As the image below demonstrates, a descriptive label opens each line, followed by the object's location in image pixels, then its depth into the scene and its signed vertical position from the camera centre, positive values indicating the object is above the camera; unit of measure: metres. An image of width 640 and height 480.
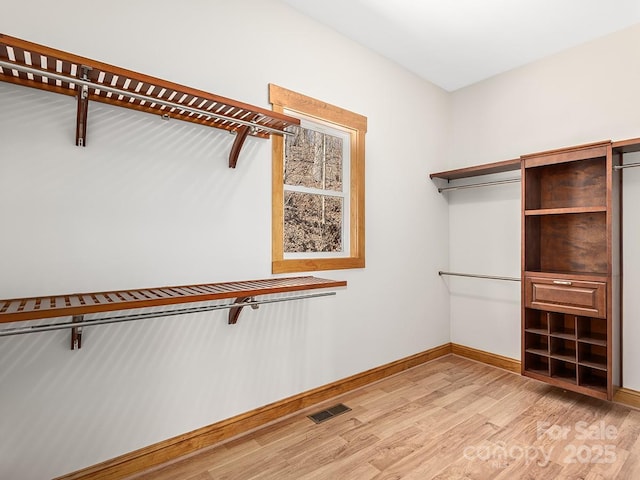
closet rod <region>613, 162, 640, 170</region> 2.26 +0.49
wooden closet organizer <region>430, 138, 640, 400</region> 2.30 -0.20
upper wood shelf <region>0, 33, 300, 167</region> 1.23 +0.64
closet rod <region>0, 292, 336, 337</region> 1.17 -0.31
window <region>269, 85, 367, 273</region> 2.27 +0.38
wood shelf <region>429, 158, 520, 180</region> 2.81 +0.61
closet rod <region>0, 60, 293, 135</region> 1.16 +0.58
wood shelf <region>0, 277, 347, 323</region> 1.18 -0.25
